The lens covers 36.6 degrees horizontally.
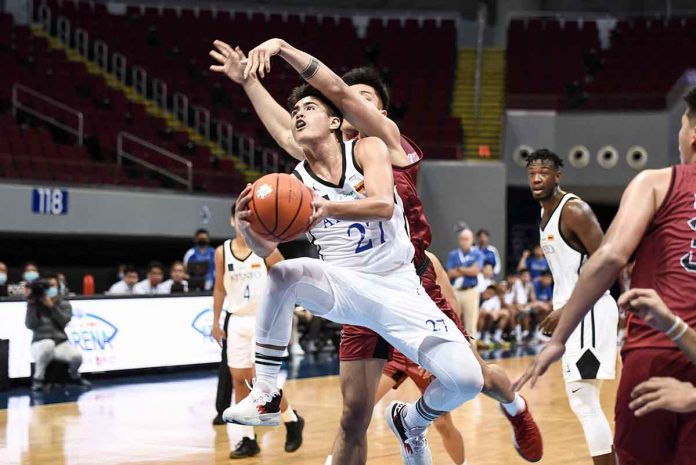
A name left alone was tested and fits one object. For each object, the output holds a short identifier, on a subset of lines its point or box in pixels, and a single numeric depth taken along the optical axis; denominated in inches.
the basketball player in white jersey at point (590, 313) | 240.1
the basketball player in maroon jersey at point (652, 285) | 137.0
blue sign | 671.1
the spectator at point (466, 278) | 671.1
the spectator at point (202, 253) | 624.0
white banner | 474.3
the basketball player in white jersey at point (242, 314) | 319.6
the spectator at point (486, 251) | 727.1
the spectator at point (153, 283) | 582.9
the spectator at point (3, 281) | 509.4
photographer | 461.1
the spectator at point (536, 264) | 824.9
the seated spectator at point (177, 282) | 571.8
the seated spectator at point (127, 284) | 575.2
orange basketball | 175.5
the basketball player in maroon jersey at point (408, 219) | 201.5
